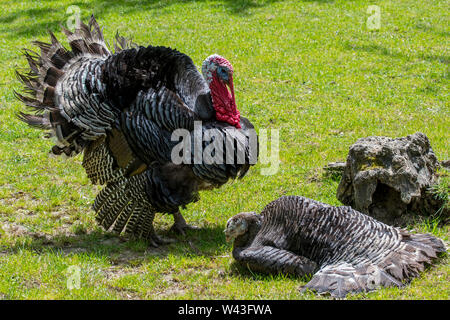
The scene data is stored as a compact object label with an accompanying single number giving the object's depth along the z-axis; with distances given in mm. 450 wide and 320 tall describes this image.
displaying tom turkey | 11359
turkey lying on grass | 9148
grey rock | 11367
